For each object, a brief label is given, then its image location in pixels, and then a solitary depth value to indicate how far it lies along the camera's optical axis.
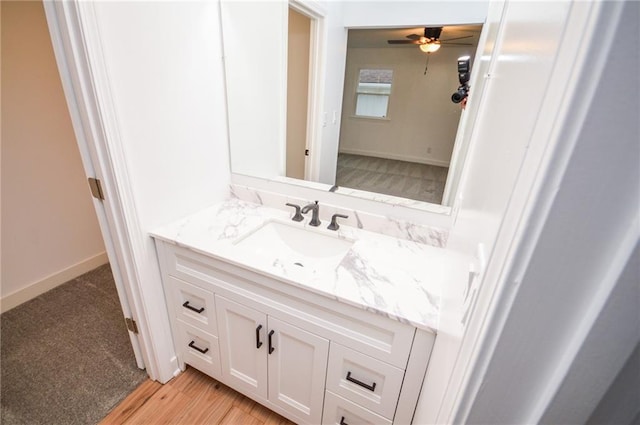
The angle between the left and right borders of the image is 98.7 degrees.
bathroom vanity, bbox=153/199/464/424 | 0.88
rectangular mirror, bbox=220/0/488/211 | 1.12
